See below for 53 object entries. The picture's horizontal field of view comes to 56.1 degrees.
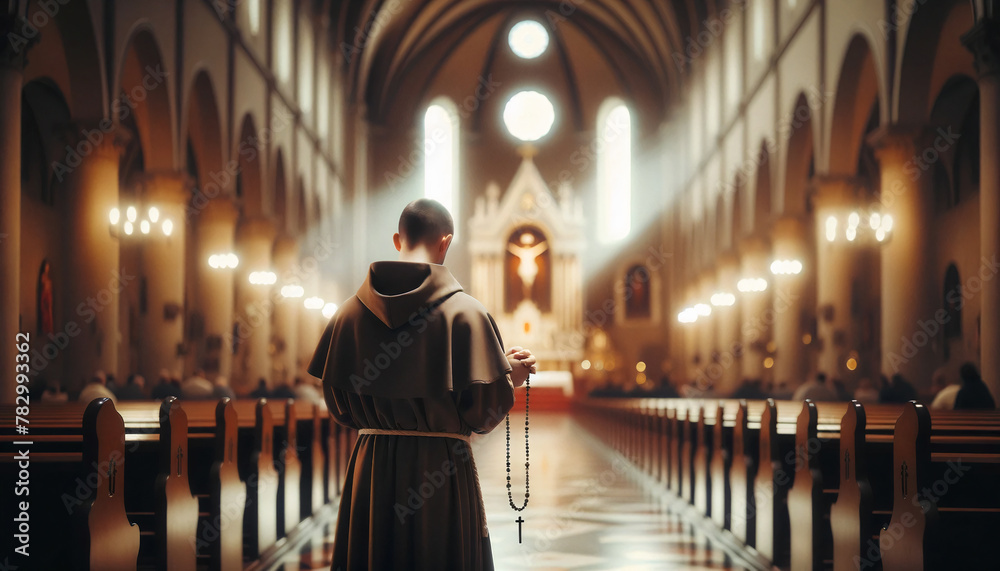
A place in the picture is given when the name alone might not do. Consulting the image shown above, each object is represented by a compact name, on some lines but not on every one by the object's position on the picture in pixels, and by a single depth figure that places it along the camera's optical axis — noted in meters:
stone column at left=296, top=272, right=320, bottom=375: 23.33
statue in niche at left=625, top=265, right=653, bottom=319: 32.00
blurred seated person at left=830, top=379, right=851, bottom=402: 14.30
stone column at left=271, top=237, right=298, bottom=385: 21.19
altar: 31.91
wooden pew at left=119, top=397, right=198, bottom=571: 4.23
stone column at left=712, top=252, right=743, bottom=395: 22.77
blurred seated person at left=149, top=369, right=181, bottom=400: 12.42
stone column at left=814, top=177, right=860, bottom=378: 15.35
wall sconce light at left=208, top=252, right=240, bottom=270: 16.09
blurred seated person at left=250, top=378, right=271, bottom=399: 15.83
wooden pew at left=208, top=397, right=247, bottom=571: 4.91
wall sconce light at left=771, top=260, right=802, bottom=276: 17.72
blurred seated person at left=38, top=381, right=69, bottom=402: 11.54
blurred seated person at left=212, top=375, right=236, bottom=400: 13.34
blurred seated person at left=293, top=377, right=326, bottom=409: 14.09
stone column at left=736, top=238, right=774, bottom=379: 20.83
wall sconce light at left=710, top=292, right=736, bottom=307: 22.38
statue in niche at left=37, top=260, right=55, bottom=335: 14.99
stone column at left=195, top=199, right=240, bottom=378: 16.03
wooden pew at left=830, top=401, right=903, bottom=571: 4.27
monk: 2.86
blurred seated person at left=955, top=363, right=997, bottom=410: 9.21
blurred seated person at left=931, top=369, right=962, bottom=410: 10.66
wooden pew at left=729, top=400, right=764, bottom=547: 6.24
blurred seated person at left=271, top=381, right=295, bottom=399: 15.62
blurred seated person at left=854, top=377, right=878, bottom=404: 14.24
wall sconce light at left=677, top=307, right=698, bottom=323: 26.54
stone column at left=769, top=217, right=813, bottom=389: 17.92
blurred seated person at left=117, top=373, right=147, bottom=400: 12.67
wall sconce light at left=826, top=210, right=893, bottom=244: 12.80
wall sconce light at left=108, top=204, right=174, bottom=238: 11.70
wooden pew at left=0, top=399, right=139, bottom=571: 3.51
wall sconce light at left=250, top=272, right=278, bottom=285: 18.53
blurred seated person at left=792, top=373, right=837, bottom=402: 13.43
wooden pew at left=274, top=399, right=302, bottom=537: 6.44
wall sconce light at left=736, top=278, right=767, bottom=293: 19.64
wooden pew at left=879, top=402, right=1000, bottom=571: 3.73
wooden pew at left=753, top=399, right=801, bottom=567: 5.54
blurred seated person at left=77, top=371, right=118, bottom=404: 10.42
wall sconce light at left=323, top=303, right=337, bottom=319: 25.22
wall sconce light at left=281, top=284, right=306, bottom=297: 20.56
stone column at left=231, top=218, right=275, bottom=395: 18.91
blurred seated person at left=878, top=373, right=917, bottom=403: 11.90
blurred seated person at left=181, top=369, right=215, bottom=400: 13.34
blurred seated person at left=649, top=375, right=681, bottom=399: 21.35
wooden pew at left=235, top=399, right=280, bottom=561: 5.68
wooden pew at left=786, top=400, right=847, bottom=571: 4.80
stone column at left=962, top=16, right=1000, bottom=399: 9.58
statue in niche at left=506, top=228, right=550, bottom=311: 32.34
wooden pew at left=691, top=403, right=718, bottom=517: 7.65
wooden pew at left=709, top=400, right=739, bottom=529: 7.01
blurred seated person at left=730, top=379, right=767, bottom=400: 17.73
